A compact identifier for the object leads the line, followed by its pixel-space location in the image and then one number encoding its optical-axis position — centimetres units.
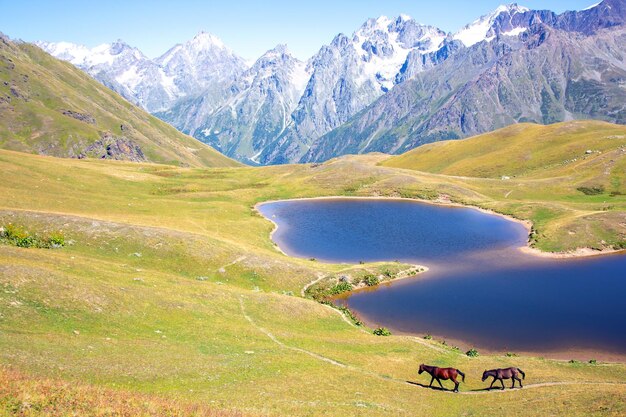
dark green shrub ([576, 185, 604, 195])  14588
